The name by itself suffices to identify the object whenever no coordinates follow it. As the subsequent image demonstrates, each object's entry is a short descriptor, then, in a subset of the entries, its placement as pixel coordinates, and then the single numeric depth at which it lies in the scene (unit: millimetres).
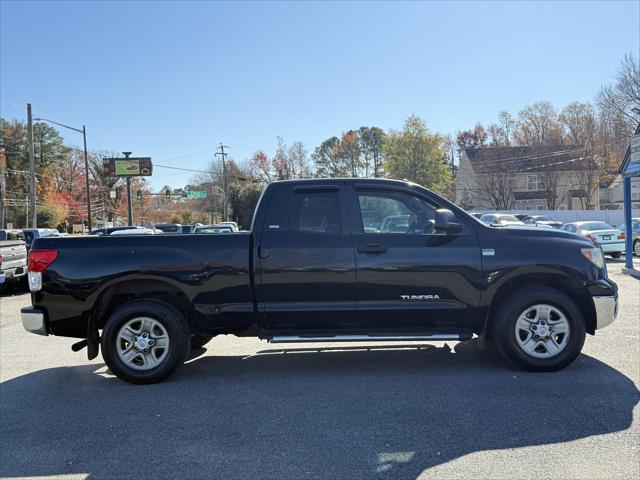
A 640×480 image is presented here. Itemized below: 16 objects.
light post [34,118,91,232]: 33225
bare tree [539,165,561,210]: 49312
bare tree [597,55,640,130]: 33188
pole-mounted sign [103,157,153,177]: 55100
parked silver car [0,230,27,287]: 12641
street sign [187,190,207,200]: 65712
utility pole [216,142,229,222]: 58128
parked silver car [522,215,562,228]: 30625
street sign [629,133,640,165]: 13039
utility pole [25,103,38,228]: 32625
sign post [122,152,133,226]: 46219
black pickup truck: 5281
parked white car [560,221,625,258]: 18297
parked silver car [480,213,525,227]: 27125
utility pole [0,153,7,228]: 51719
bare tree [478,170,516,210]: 49750
